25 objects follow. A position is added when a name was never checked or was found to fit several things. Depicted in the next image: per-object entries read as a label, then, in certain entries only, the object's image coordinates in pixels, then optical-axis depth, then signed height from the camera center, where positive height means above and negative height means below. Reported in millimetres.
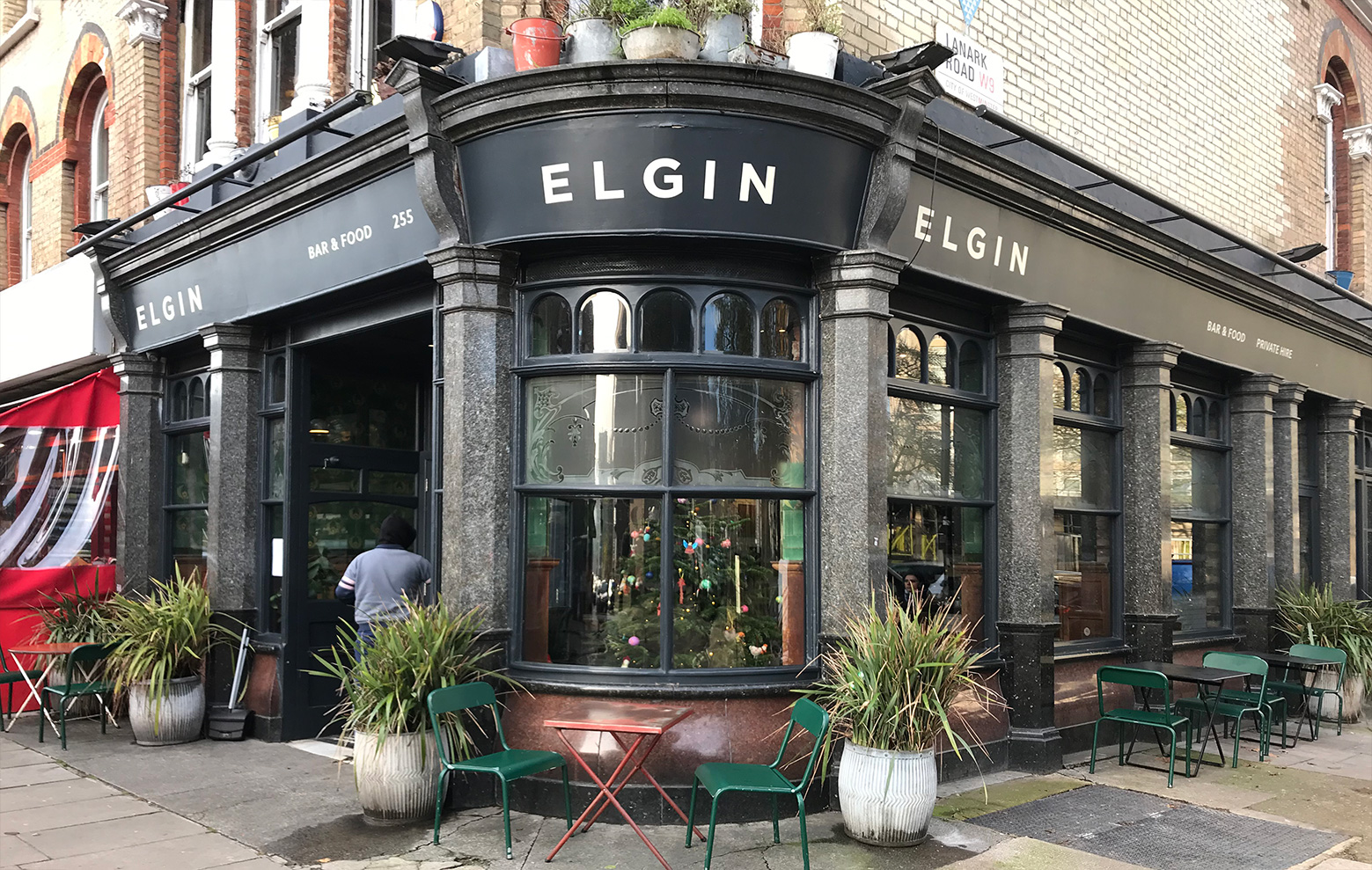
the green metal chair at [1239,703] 8758 -1637
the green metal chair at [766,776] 5523 -1407
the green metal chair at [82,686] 8836 -1467
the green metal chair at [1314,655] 9828 -1421
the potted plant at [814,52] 6969 +2855
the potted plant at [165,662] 9023 -1289
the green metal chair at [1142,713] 7922 -1566
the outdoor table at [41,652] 9148 -1194
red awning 10578 +988
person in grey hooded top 7871 -513
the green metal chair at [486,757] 5910 -1403
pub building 6875 +921
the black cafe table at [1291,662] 9672 -1404
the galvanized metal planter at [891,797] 6164 -1638
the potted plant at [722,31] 6910 +2965
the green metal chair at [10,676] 9352 -1455
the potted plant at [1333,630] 11211 -1323
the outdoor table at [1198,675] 8305 -1321
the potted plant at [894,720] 6180 -1233
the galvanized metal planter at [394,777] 6516 -1603
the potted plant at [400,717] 6520 -1252
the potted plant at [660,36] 6652 +2827
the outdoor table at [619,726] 5816 -1274
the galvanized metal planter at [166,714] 9023 -1699
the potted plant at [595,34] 6902 +2943
